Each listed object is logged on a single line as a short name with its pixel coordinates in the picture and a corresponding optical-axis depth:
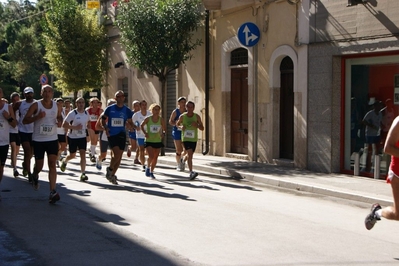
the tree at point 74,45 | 28.77
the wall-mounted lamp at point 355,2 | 14.90
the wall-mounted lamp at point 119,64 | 28.42
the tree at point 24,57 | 47.56
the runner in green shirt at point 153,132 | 15.25
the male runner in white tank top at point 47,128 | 10.94
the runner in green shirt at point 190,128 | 15.63
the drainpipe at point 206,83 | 21.61
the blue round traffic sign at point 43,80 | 31.61
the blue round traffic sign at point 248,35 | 18.42
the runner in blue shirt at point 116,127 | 13.80
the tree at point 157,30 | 21.11
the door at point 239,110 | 20.25
